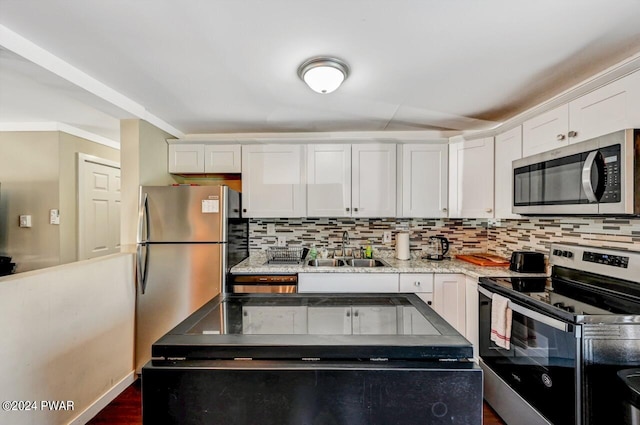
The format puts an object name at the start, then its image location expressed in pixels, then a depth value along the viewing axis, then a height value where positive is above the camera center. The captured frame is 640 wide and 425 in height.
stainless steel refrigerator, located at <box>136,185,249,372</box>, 2.51 -0.36
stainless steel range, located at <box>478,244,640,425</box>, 1.37 -0.62
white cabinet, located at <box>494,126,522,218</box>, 2.39 +0.38
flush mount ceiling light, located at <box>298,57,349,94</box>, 1.73 +0.81
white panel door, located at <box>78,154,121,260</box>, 3.29 +0.05
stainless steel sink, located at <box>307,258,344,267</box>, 2.95 -0.49
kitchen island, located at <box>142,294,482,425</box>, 0.83 -0.46
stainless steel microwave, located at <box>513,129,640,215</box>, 1.41 +0.19
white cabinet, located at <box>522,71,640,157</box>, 1.50 +0.55
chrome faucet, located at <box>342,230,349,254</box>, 3.22 -0.30
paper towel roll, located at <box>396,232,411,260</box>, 3.08 -0.34
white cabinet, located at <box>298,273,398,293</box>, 2.61 -0.60
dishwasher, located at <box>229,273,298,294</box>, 2.61 -0.61
